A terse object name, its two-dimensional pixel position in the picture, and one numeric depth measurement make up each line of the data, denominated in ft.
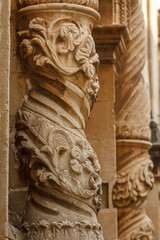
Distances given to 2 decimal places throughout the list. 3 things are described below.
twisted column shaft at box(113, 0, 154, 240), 44.32
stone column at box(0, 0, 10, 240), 25.48
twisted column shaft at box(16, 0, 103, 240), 29.06
